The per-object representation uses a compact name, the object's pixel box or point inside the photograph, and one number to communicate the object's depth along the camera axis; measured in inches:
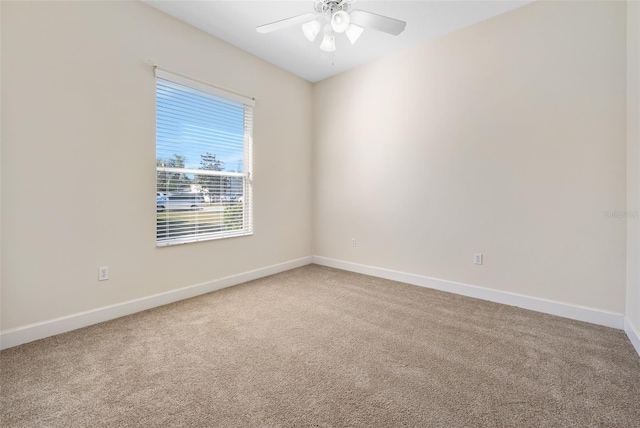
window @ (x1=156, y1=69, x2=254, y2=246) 112.4
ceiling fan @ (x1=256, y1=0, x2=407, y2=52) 81.4
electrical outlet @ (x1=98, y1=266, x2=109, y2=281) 96.0
